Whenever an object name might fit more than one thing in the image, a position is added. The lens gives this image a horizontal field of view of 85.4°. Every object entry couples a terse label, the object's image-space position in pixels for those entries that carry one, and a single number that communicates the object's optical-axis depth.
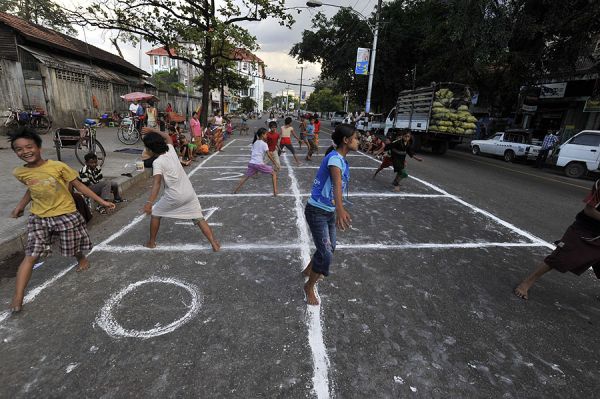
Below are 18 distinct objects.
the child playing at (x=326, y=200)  2.86
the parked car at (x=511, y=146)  15.45
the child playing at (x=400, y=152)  7.72
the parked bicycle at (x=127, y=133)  13.17
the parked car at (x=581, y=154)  11.59
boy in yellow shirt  2.88
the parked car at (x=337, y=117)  37.01
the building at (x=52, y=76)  13.87
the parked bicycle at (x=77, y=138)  7.54
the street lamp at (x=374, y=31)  20.09
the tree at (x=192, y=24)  15.63
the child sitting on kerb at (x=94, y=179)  5.27
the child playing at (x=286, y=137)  10.71
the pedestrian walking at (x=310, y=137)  12.01
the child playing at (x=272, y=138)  8.53
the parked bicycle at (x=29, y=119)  12.46
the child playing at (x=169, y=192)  3.79
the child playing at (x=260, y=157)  6.91
